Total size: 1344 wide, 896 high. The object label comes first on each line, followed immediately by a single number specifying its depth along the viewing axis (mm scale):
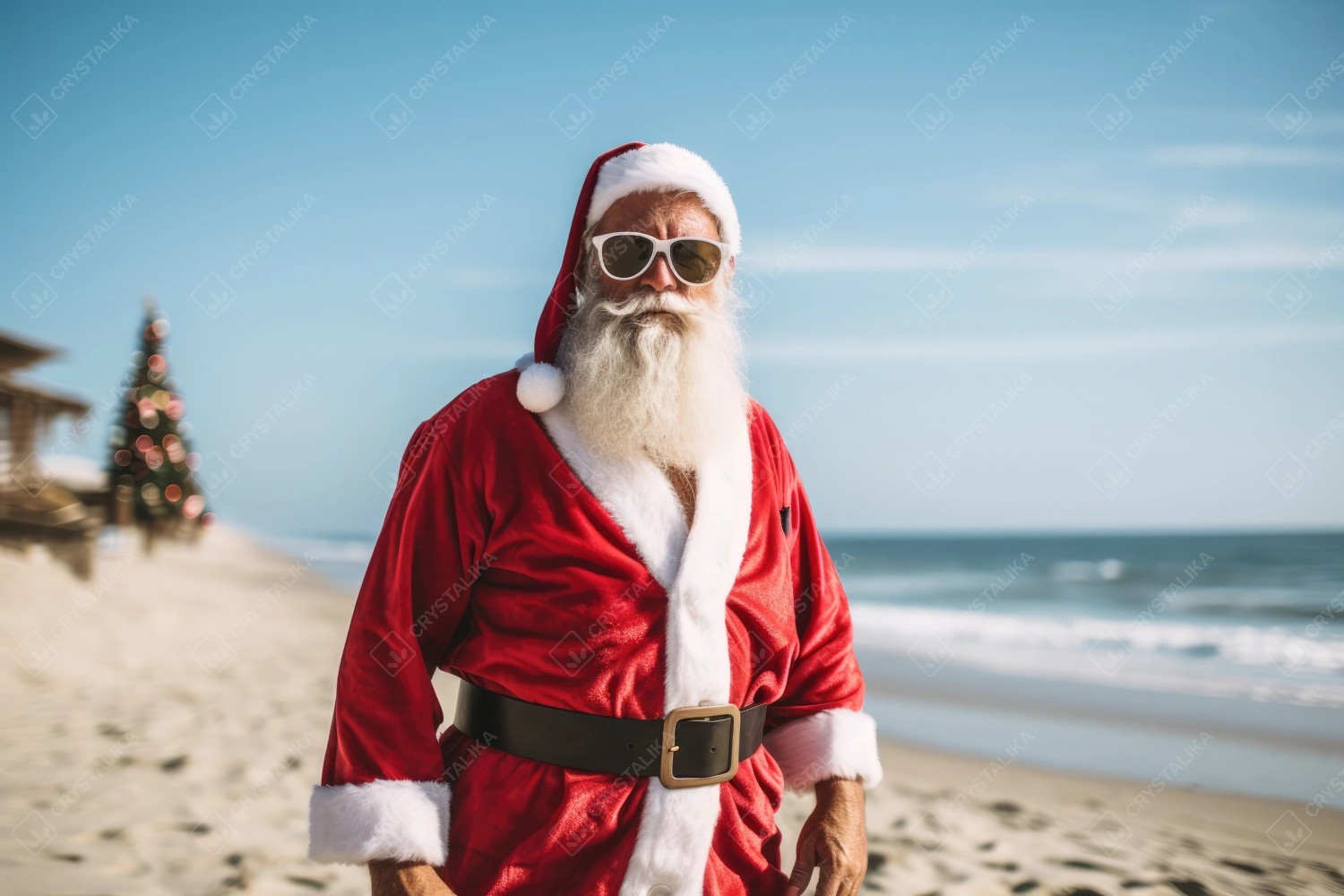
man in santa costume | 1346
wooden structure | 10562
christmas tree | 13938
